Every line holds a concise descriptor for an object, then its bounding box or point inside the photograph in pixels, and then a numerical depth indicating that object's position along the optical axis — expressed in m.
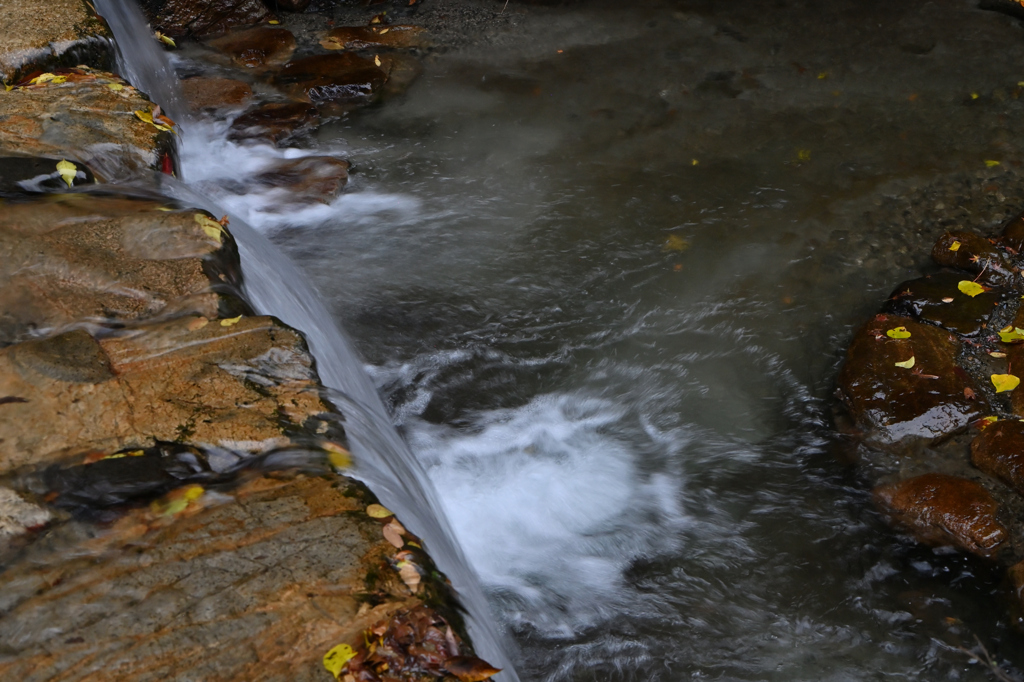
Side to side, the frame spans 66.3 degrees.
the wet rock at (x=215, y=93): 7.24
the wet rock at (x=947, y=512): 3.65
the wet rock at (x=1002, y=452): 3.85
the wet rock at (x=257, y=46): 7.80
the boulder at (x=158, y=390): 2.75
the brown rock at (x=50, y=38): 5.09
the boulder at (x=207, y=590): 2.15
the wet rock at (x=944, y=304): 4.74
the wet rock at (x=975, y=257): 5.02
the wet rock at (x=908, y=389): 4.15
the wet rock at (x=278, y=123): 6.92
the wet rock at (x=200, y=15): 8.25
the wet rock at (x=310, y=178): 6.25
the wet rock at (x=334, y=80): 7.34
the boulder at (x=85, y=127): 4.39
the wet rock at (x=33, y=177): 3.91
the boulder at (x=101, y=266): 3.26
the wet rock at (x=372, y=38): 8.05
